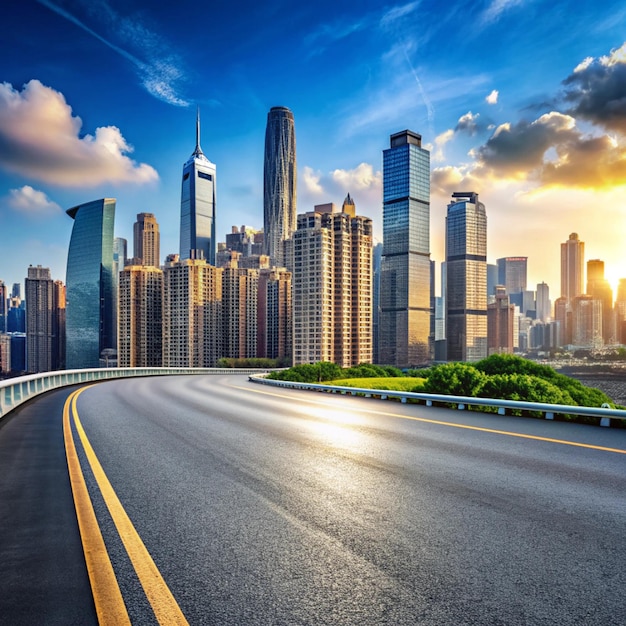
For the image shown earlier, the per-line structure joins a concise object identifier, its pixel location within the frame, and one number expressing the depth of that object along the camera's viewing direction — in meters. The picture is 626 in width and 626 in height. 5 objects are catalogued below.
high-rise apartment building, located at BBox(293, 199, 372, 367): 136.25
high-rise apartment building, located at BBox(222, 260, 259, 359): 177.00
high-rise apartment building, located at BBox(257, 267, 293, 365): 177.00
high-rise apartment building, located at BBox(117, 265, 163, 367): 182.12
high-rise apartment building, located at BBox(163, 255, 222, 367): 164.88
